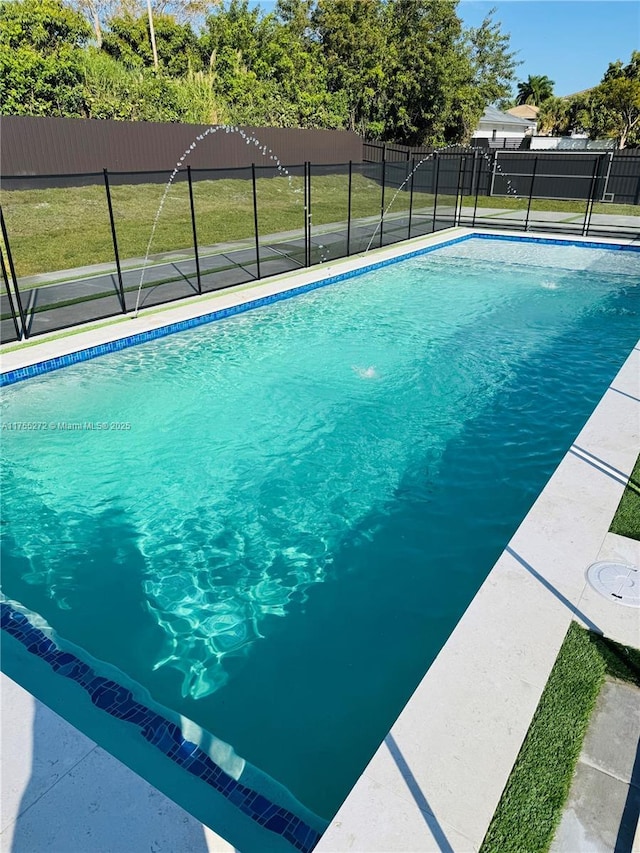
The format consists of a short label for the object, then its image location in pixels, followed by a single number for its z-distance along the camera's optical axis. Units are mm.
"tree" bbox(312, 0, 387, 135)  37812
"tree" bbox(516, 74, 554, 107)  83938
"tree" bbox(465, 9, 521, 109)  46406
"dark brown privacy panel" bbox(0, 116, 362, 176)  19281
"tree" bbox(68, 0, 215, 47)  42969
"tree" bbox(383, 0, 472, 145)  37250
